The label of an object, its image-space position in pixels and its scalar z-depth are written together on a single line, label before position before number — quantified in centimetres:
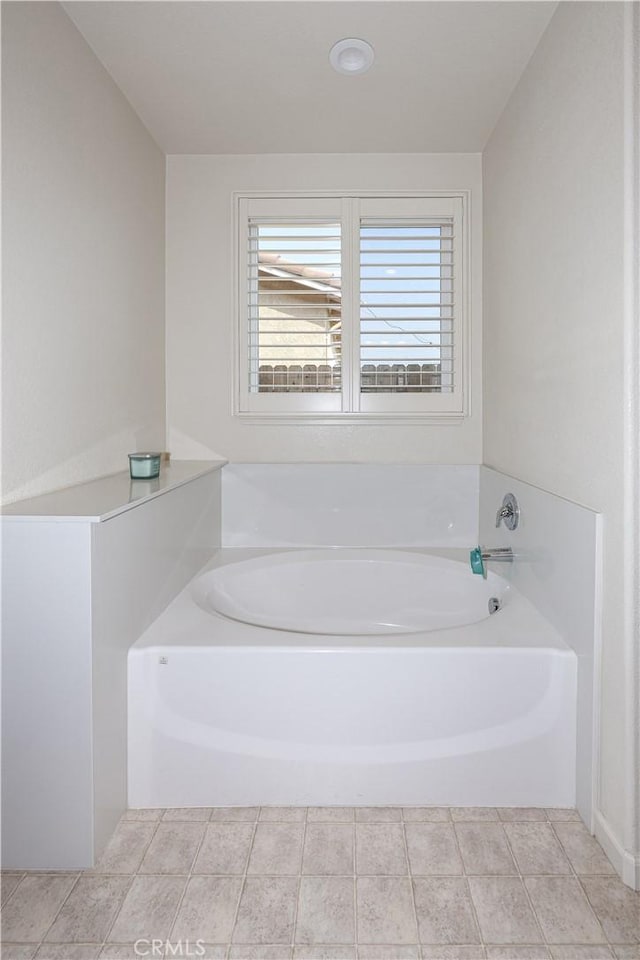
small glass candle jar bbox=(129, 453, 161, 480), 208
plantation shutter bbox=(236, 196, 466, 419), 281
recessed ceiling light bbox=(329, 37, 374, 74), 196
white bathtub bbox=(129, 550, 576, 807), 160
